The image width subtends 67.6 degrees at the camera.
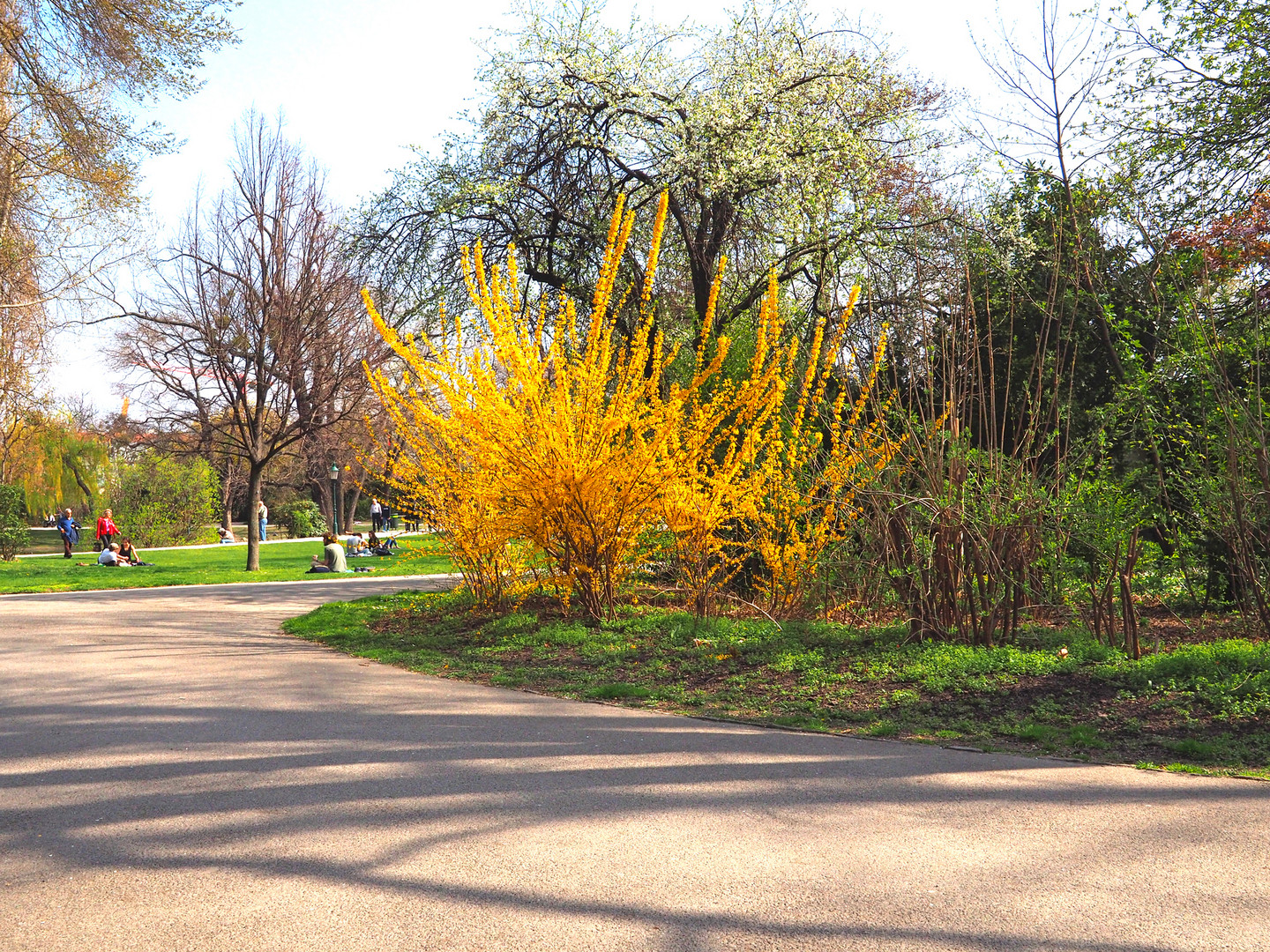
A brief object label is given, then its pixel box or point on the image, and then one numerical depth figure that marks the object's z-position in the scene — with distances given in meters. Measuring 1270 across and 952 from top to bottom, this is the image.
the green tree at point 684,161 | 14.14
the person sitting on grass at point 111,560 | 22.41
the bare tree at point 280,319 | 20.58
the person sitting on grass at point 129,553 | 23.02
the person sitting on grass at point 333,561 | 20.67
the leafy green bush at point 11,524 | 24.70
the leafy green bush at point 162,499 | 33.00
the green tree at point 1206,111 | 11.24
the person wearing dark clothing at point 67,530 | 27.45
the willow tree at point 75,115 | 14.34
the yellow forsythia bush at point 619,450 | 8.79
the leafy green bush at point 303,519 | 41.00
